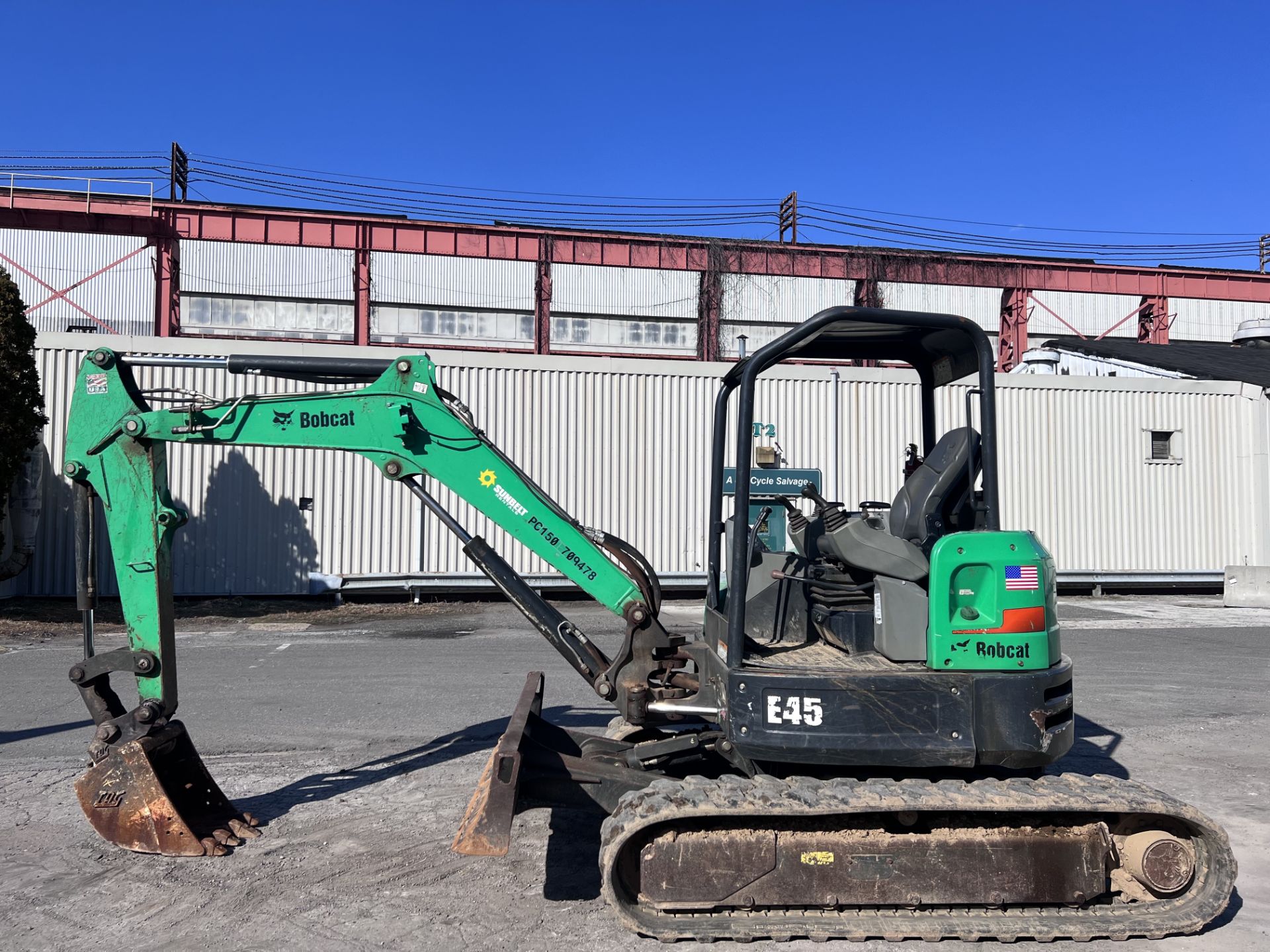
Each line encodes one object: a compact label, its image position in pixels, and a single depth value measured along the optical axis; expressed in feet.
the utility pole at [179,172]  104.83
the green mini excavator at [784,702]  13.34
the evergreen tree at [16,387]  44.93
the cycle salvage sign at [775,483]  35.17
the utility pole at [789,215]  118.93
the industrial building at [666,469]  53.57
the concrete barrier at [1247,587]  57.00
